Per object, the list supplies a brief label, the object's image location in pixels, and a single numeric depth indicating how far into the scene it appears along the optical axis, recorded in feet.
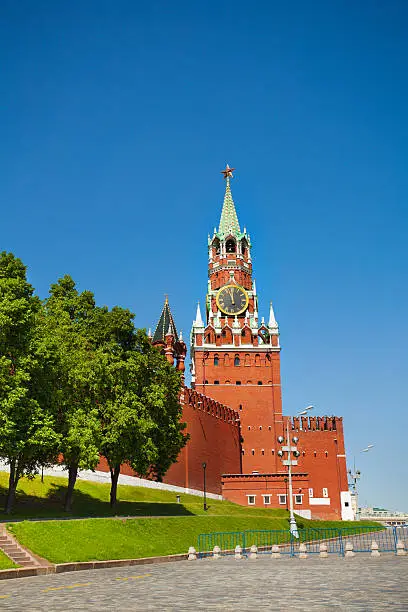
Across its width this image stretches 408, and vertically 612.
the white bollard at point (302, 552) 85.25
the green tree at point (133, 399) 113.09
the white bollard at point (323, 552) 86.12
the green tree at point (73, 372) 103.60
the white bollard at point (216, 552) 89.20
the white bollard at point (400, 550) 88.33
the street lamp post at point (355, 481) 234.40
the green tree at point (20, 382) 90.84
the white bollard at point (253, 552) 87.63
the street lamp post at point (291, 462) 124.26
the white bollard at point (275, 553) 88.11
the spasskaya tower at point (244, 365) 276.62
